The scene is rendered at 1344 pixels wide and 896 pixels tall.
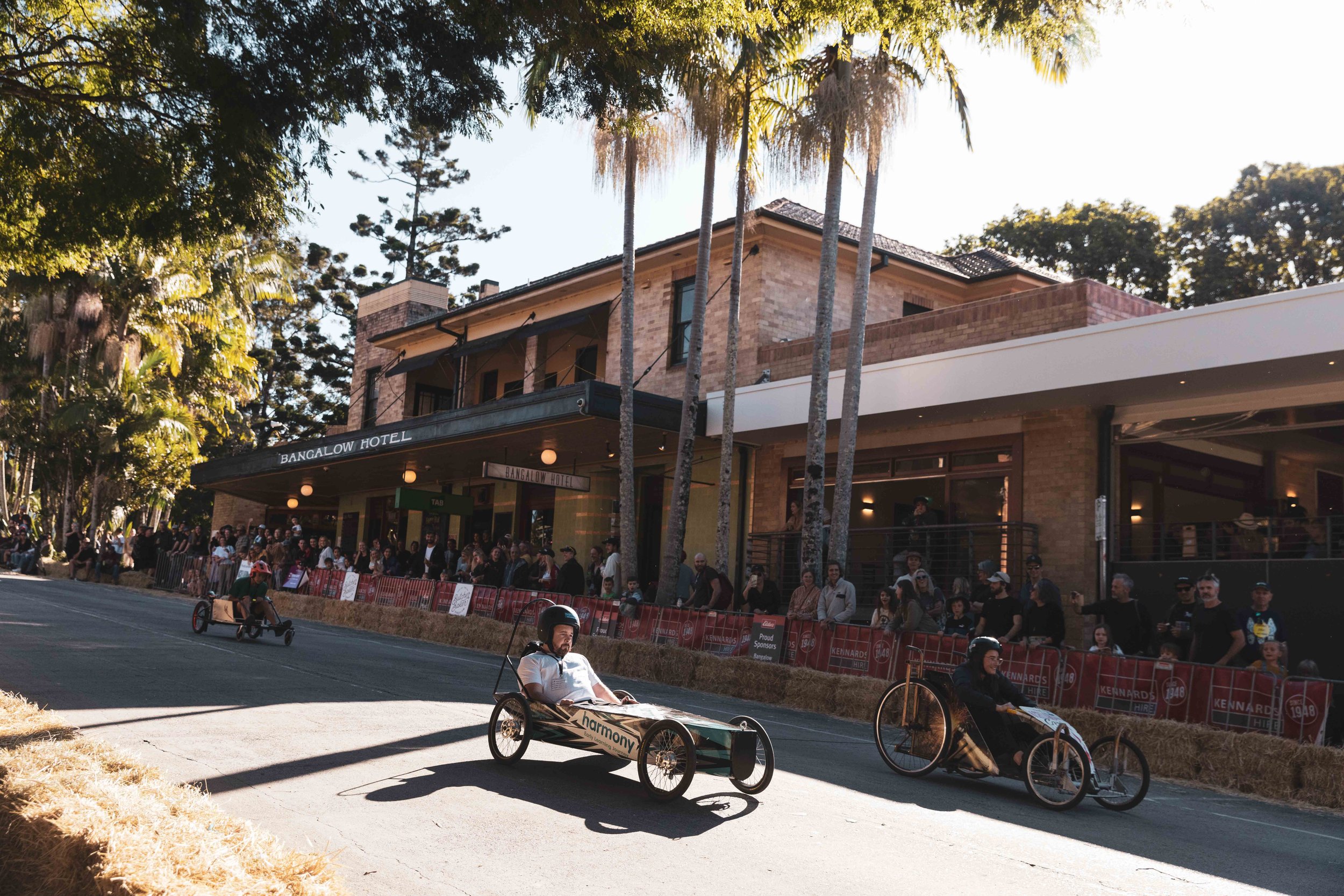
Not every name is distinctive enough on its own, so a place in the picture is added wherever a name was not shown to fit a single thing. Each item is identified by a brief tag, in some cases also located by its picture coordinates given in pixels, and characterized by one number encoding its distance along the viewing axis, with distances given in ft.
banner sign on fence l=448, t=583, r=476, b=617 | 76.38
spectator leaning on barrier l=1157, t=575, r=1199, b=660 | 45.06
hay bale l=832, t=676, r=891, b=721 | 47.01
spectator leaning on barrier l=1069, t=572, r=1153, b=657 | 46.29
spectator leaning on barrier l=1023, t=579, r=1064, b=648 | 46.44
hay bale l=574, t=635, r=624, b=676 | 59.93
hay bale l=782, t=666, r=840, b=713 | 48.88
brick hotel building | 54.60
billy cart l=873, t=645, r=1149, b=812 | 29.55
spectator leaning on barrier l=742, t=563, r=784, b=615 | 62.44
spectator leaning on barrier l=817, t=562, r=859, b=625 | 55.16
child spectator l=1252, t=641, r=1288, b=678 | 39.19
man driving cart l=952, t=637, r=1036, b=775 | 30.83
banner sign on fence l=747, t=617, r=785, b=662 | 54.85
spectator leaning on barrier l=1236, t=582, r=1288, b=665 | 41.70
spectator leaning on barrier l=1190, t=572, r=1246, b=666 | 41.19
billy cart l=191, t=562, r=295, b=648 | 57.11
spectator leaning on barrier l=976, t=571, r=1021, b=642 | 49.08
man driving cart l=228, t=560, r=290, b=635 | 57.36
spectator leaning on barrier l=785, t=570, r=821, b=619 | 57.36
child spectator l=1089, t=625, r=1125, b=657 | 44.32
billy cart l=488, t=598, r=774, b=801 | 25.70
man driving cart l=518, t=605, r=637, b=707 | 29.14
